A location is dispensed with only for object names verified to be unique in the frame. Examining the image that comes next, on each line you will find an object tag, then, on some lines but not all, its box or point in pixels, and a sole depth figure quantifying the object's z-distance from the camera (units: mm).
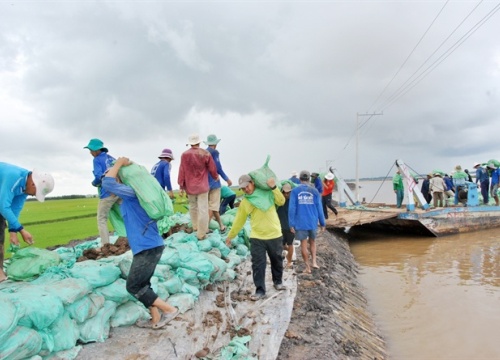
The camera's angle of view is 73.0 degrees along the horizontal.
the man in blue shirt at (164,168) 5551
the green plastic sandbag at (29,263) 3053
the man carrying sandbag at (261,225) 3848
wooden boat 10695
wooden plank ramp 10312
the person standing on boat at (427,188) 13972
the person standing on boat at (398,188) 12578
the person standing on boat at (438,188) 13023
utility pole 17891
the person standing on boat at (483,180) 12562
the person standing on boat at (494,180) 12156
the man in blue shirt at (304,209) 4953
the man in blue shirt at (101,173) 4191
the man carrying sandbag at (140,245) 2818
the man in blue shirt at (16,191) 2941
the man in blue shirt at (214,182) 5630
